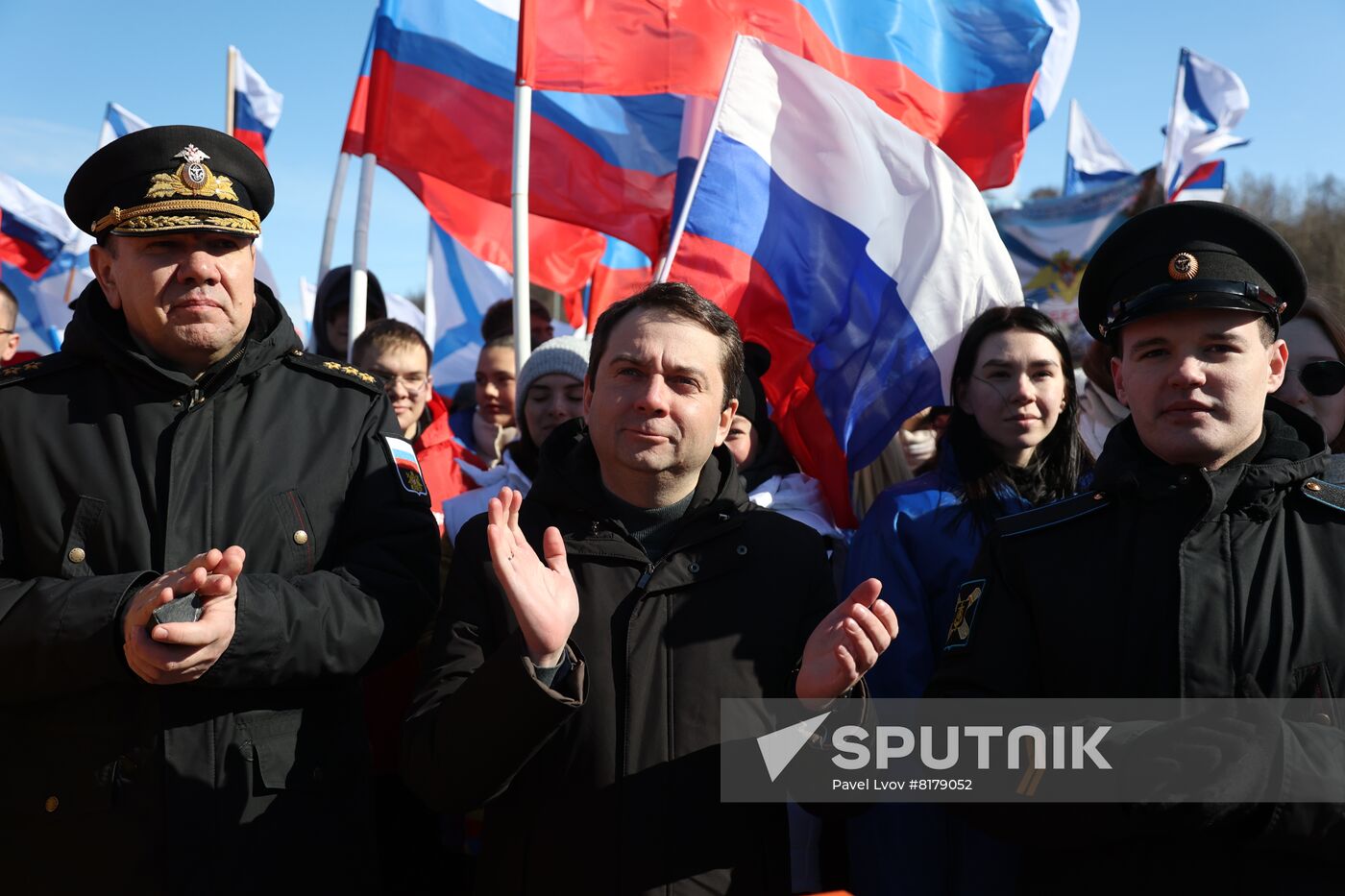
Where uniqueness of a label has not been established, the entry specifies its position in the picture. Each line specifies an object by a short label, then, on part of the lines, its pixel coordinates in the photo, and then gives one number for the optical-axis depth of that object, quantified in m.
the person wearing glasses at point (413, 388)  4.96
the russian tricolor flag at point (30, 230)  9.90
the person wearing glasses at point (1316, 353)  3.46
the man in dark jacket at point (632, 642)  2.37
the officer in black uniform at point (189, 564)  2.42
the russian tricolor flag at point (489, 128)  6.18
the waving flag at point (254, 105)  9.88
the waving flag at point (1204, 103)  14.21
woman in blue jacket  3.09
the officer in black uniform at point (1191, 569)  2.23
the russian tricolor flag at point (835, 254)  4.45
